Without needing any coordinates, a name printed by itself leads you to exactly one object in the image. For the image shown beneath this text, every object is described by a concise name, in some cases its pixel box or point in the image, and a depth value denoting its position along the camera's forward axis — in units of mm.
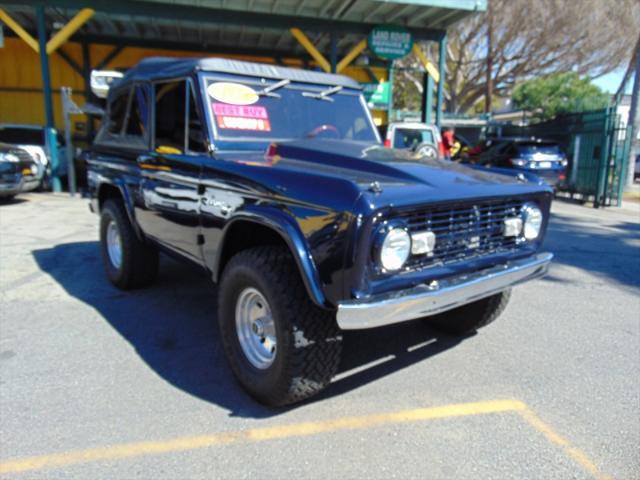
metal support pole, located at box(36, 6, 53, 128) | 11557
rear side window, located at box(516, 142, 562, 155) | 13438
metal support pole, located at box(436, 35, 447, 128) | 13641
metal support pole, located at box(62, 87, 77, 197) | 11516
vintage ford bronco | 2482
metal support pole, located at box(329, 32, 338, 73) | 12906
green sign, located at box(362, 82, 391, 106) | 17906
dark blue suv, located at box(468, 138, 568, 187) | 13203
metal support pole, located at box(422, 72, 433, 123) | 13789
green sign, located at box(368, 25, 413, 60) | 12875
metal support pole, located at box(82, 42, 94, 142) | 15789
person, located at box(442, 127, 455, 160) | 13788
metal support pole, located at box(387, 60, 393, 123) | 18219
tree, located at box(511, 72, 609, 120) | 22766
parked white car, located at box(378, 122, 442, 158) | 10516
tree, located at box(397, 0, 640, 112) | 24500
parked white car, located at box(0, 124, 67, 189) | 12227
